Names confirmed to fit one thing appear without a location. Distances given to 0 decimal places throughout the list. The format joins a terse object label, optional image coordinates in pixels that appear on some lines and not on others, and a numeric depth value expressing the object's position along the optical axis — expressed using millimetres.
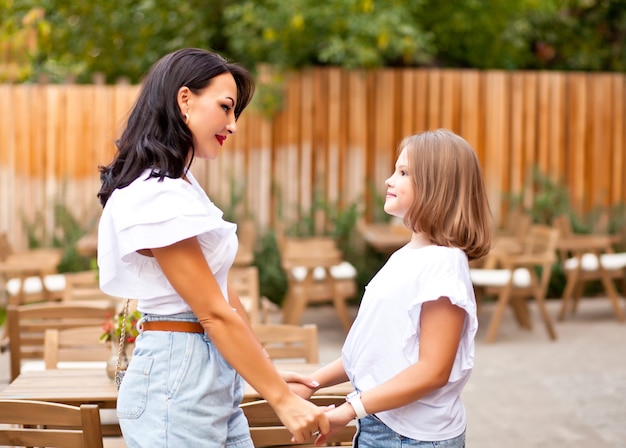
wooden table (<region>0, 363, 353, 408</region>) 3773
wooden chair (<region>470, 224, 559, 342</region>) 8758
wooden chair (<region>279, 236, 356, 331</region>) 8531
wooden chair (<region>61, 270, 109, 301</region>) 6285
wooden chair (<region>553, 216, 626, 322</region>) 9789
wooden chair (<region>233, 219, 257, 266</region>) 8617
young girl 2354
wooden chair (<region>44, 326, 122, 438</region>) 4621
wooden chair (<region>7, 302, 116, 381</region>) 5055
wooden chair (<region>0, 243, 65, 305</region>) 8211
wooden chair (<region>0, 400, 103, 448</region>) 2908
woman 2244
